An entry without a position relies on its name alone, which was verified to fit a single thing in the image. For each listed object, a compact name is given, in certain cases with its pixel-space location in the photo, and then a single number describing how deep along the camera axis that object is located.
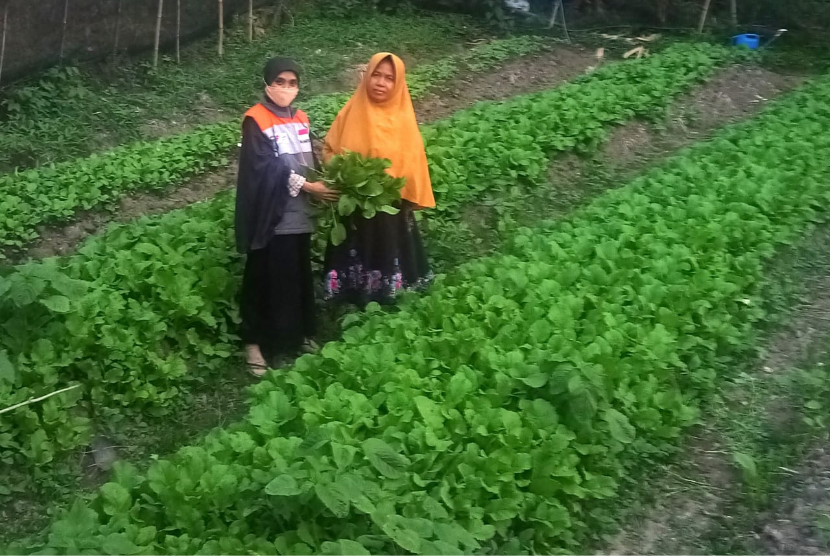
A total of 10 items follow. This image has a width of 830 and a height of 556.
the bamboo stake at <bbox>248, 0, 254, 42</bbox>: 11.13
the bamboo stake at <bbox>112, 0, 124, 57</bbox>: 9.46
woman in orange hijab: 4.46
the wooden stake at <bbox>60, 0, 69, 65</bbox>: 8.75
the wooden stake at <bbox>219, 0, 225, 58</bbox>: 10.45
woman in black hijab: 4.11
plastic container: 11.57
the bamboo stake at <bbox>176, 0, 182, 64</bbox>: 10.15
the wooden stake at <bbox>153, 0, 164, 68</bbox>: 9.71
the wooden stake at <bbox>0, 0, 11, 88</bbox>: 8.10
